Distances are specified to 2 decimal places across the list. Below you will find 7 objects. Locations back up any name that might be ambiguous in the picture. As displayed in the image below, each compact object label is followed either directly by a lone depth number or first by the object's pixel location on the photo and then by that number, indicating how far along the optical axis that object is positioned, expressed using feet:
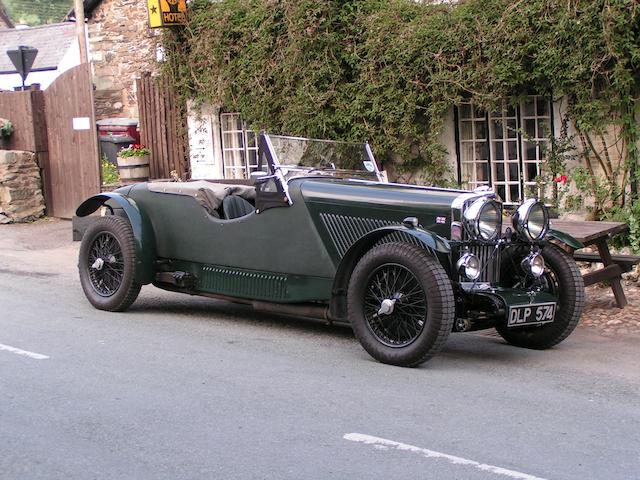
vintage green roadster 21.76
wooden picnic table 26.96
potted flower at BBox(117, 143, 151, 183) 51.03
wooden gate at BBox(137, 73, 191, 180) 51.06
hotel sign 47.44
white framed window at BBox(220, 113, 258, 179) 49.06
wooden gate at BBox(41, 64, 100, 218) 50.14
